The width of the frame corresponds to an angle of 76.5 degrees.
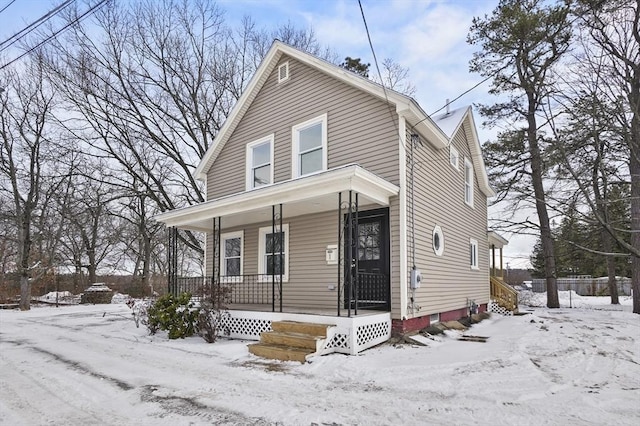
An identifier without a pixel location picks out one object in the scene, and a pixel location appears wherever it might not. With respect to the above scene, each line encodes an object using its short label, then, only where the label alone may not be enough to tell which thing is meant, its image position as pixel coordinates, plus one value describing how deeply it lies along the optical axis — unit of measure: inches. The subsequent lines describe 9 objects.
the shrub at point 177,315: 341.4
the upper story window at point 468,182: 499.8
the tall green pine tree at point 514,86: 558.9
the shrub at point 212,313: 319.3
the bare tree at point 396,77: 860.0
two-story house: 312.3
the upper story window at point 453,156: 440.1
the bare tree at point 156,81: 656.4
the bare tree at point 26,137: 673.0
